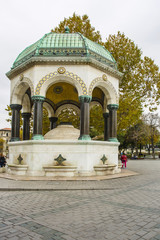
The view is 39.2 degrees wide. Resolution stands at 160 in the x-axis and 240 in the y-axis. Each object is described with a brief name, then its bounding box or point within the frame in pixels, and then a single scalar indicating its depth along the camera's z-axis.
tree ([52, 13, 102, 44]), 22.02
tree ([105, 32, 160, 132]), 17.81
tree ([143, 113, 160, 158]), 42.70
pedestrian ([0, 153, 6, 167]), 15.94
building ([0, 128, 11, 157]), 110.38
